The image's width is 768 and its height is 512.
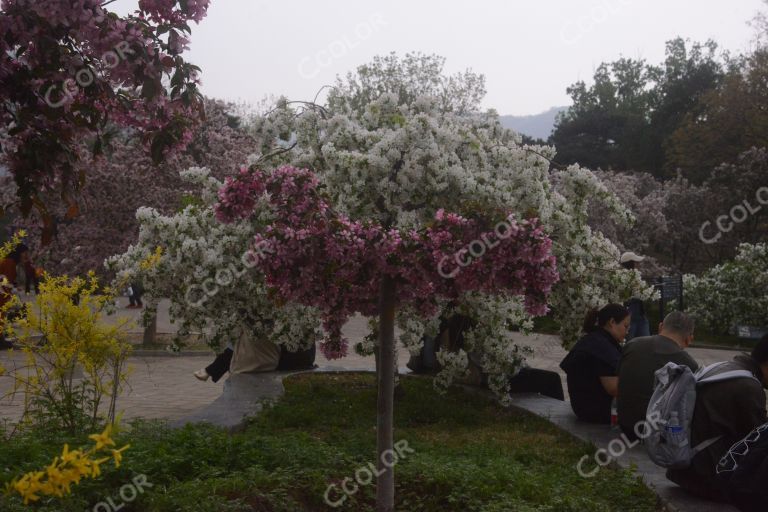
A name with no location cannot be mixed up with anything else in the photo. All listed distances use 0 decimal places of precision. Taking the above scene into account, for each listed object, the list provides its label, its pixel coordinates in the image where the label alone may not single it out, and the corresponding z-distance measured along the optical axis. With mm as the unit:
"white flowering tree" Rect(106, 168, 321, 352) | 8281
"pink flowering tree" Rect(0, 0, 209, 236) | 4746
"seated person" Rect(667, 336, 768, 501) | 5898
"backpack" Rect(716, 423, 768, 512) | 5453
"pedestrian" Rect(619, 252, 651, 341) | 13391
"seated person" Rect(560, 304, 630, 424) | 8594
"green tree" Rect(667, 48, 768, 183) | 39781
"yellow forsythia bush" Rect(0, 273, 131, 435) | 6652
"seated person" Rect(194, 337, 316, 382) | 12078
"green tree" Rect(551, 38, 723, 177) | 58188
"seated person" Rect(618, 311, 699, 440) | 7371
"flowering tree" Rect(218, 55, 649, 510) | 5086
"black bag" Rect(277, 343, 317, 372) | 13109
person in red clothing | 16422
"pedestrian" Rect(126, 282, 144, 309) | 34688
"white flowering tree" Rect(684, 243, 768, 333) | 23641
